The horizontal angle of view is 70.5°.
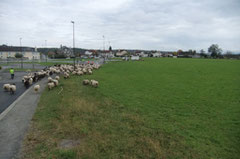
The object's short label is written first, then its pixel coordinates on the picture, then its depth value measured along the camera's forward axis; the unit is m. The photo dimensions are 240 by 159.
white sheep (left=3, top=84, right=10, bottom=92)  17.49
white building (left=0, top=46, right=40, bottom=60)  101.71
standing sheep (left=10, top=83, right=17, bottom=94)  16.75
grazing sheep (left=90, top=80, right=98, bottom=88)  18.70
